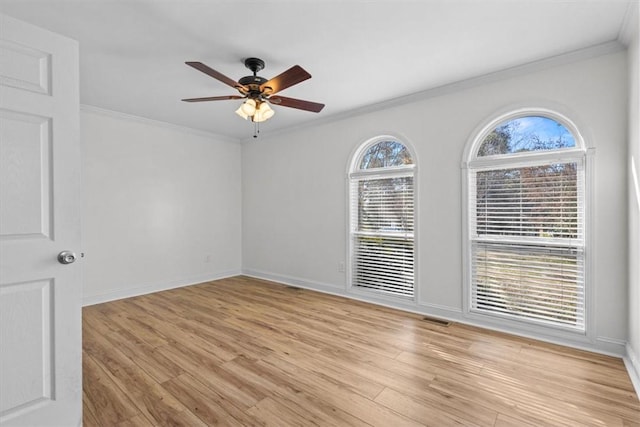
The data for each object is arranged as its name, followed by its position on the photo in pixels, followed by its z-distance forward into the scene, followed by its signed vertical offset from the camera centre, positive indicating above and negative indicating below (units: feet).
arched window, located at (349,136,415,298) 12.53 -0.24
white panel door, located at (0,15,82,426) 4.84 -0.20
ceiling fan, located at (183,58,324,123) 8.38 +3.52
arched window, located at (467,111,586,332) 9.06 -0.32
